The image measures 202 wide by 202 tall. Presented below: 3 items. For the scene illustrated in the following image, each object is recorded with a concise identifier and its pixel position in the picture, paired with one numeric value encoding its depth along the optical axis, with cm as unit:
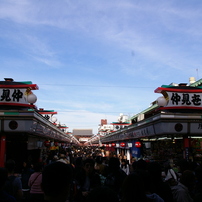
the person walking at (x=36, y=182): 598
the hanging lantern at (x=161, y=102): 1280
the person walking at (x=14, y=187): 500
